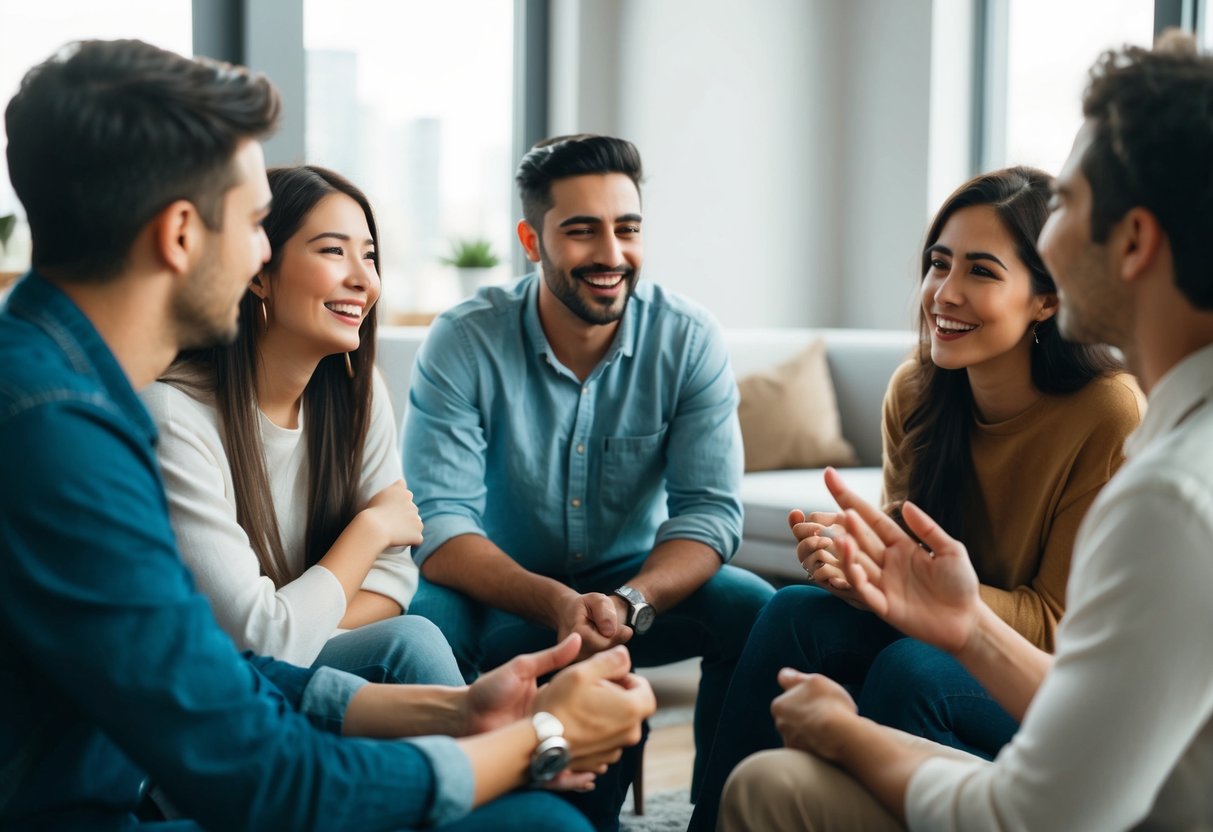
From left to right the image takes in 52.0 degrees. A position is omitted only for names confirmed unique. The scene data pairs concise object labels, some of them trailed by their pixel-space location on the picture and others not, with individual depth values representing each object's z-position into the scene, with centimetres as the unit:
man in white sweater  99
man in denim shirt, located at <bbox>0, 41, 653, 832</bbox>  99
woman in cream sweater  171
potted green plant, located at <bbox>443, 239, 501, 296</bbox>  452
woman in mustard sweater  191
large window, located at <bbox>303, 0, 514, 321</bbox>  426
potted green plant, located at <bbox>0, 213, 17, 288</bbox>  334
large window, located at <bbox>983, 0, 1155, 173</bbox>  447
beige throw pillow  399
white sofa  352
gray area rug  249
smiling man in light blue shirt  244
